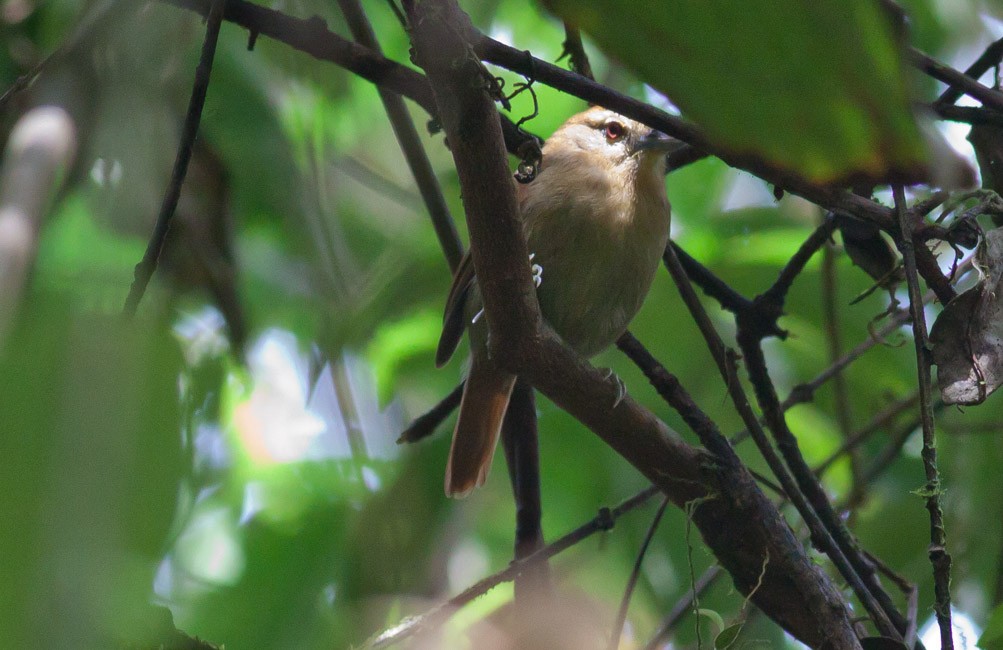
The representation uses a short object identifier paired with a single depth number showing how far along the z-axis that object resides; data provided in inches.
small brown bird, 237.1
